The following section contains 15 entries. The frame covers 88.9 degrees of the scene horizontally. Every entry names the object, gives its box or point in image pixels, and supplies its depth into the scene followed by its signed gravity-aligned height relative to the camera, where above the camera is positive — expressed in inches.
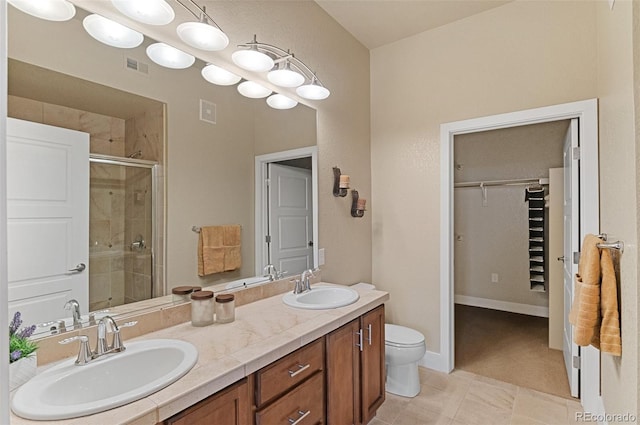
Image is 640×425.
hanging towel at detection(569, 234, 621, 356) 57.6 -17.0
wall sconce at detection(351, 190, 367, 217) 111.1 +3.0
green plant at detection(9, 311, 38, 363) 36.9 -14.8
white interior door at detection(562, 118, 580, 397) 89.7 -5.7
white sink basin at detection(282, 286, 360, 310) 74.9 -20.3
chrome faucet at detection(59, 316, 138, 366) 42.6 -17.7
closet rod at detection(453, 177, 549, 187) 161.0 +16.1
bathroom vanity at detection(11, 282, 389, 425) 38.2 -23.2
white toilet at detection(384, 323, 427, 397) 92.7 -42.5
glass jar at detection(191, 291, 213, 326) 59.1 -17.1
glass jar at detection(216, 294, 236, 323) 61.0 -17.7
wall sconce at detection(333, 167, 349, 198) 101.8 +9.7
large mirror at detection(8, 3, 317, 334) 47.4 +13.8
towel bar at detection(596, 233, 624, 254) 54.9 -5.9
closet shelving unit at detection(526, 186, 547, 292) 161.5 -13.1
